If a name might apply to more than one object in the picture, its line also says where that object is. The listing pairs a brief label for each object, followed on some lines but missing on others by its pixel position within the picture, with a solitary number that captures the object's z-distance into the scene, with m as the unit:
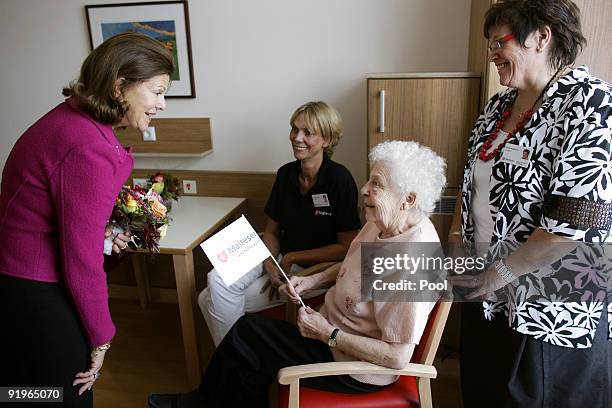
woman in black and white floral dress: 1.23
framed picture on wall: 2.71
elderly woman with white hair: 1.41
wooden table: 2.13
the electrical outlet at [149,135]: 2.95
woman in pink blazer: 1.13
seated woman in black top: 2.16
